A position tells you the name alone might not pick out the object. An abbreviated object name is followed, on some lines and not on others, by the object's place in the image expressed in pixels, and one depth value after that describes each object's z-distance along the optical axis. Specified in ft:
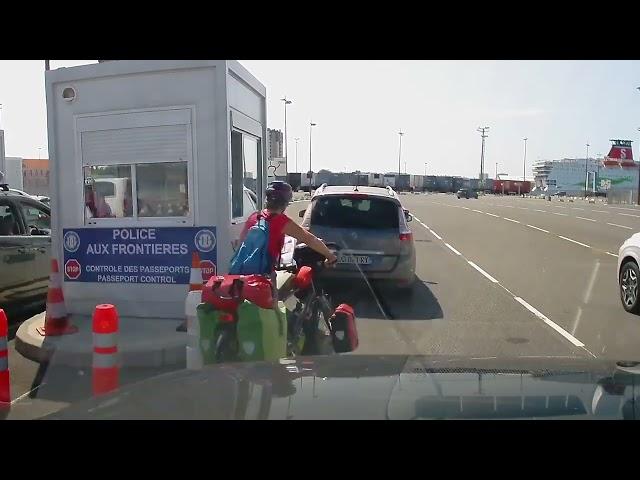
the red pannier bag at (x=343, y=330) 16.98
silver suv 30.55
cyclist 15.98
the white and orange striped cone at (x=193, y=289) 17.62
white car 28.30
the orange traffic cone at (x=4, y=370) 16.01
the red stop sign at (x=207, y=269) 22.25
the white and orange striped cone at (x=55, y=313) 22.12
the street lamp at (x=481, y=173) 290.58
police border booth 22.17
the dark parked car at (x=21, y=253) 26.30
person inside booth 23.66
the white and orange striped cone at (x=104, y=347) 15.83
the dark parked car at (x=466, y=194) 252.83
